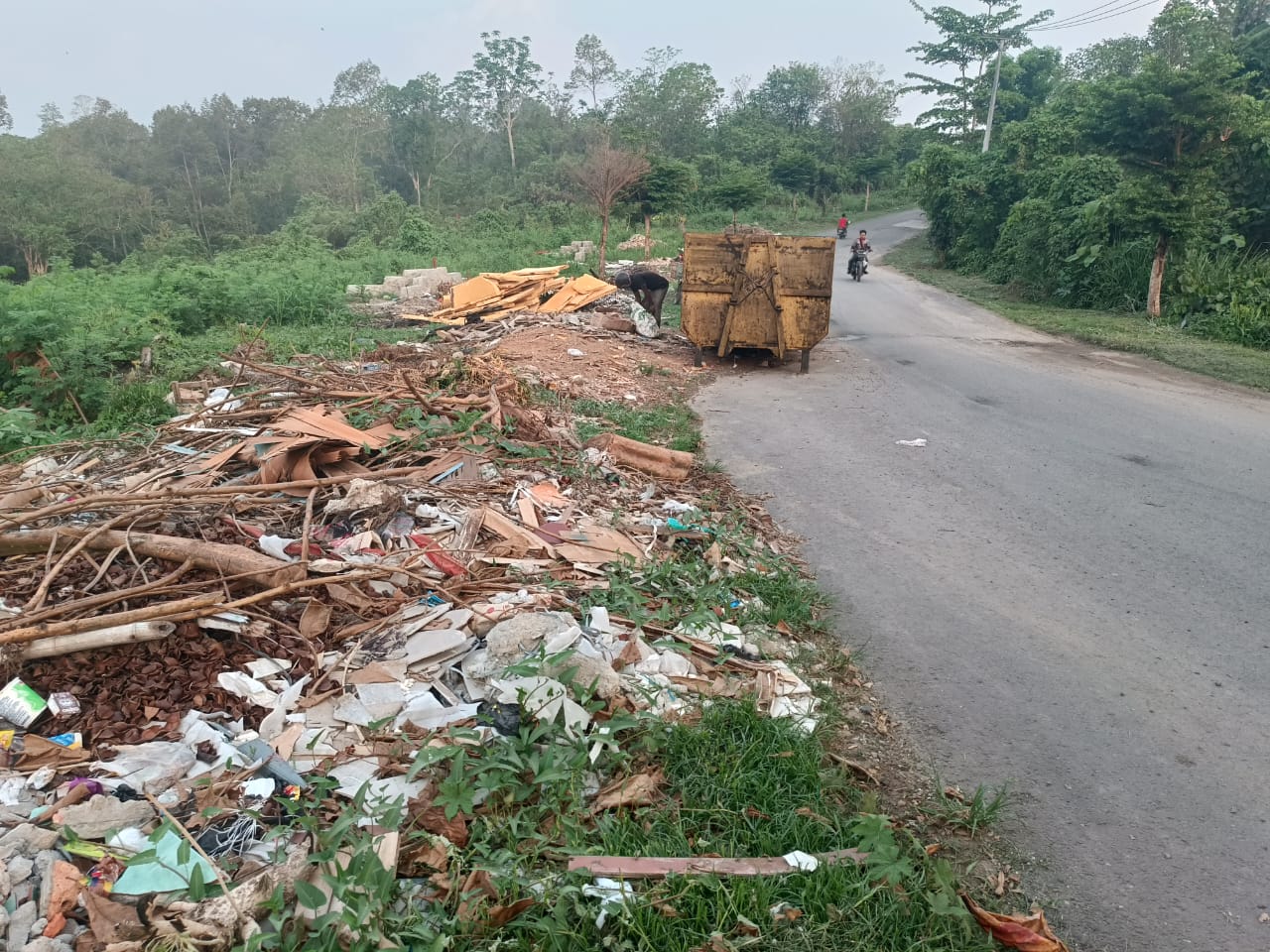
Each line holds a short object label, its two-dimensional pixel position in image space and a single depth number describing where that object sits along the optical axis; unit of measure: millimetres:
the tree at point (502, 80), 64250
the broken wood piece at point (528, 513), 5141
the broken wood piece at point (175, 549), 4008
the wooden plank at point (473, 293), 15930
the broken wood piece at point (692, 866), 2717
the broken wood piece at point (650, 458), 6855
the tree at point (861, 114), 57906
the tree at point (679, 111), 59000
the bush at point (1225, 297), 12797
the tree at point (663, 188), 34969
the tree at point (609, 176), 17641
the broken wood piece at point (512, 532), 4831
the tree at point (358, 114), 54750
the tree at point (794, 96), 68062
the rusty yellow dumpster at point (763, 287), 11320
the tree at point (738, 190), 40938
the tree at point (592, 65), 67188
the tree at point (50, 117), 72562
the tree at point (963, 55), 43281
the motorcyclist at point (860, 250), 23156
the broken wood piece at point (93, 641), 3400
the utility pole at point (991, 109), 33000
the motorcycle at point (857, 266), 23188
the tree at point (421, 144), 57875
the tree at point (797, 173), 50531
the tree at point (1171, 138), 13383
